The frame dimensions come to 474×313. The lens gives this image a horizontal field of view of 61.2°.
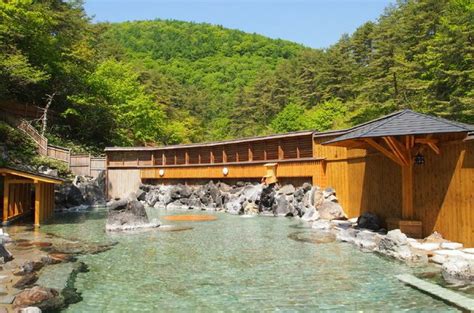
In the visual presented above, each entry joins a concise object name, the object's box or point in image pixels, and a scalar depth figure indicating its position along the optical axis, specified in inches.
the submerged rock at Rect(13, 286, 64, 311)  226.3
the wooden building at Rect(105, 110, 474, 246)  373.7
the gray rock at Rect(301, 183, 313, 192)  713.6
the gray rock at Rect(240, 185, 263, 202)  796.0
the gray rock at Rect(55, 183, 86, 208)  883.4
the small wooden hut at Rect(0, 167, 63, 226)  574.9
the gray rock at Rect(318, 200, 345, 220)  624.4
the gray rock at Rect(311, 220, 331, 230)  560.1
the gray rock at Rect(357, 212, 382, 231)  491.4
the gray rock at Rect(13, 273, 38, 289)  261.5
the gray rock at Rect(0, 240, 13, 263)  334.3
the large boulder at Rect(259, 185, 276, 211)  768.9
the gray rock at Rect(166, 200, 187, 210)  960.3
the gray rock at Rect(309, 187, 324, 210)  669.2
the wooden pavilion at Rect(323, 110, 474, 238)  387.5
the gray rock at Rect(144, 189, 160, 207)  1024.9
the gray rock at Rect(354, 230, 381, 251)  409.7
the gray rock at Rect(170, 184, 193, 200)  988.4
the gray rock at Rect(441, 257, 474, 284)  281.3
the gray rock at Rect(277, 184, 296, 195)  754.3
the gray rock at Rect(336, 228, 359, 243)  452.7
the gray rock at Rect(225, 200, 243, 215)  802.0
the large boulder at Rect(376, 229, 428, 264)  345.1
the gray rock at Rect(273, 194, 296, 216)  727.1
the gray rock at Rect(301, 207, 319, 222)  648.8
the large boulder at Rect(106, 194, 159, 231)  591.4
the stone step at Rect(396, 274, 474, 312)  231.5
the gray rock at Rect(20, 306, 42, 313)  208.3
